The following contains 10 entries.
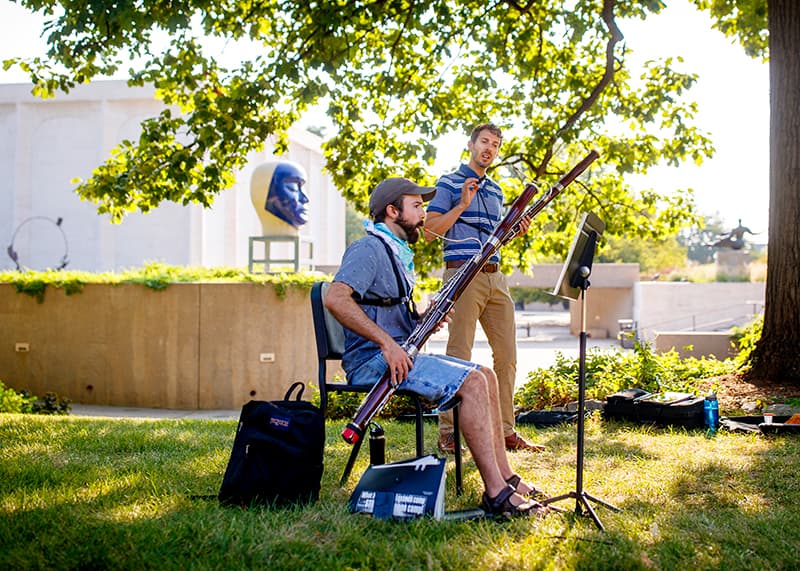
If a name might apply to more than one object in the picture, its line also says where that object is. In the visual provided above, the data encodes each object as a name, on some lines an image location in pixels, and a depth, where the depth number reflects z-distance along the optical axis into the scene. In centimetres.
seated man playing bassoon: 363
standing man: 531
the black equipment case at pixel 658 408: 629
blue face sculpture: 1792
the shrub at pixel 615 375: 790
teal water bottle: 618
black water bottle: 413
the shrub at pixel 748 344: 842
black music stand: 374
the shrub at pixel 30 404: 1009
